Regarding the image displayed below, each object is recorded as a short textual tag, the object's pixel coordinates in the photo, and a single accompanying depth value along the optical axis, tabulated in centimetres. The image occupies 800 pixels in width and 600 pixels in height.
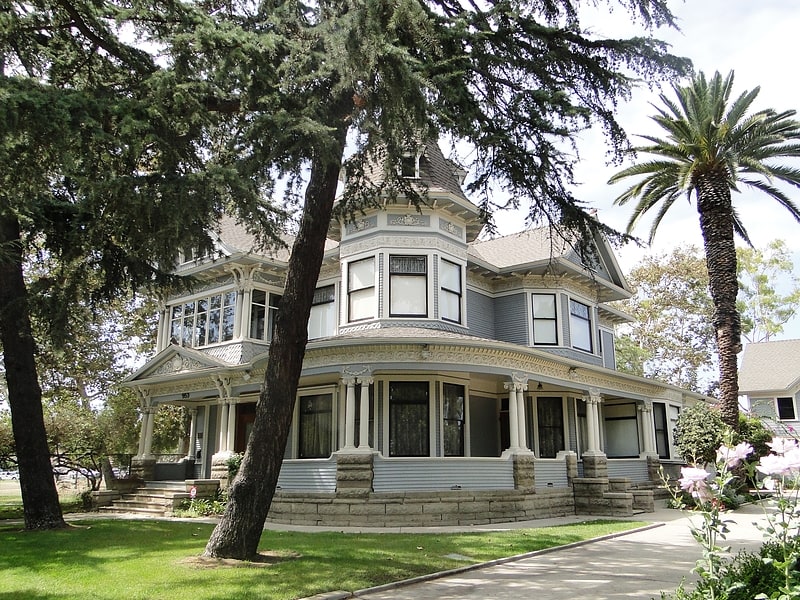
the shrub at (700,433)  1975
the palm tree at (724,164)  1986
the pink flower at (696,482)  446
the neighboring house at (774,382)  3706
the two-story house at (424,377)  1570
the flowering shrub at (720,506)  414
